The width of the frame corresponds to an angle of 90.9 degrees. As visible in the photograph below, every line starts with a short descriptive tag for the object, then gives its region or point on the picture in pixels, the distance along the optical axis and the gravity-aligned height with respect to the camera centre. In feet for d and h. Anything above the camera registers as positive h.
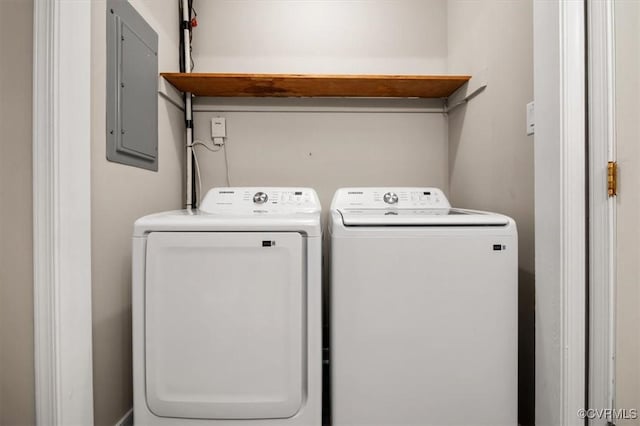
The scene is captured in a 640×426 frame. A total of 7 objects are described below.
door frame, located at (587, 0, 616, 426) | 3.06 +0.04
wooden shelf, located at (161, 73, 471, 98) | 5.26 +2.27
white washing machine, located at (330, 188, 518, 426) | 3.47 -1.21
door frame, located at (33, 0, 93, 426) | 2.93 +0.06
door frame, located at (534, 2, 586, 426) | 3.16 +0.08
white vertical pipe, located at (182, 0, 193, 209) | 5.90 +1.99
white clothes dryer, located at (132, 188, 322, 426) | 3.42 -1.17
